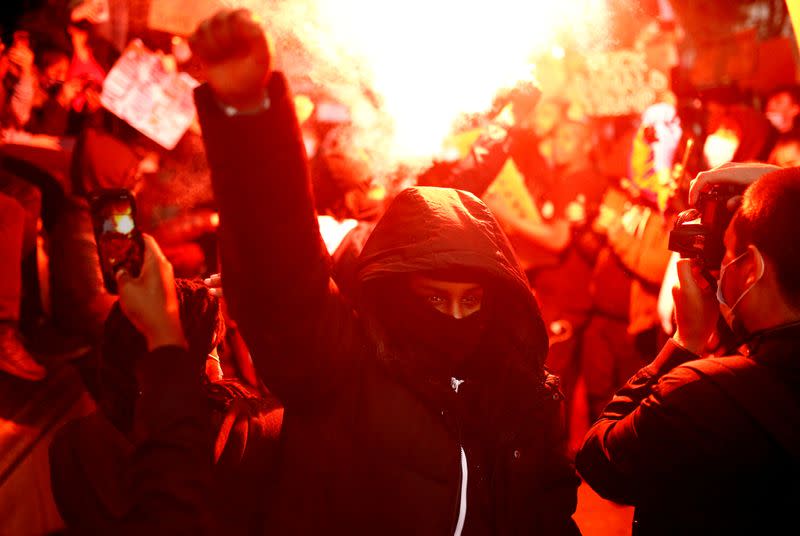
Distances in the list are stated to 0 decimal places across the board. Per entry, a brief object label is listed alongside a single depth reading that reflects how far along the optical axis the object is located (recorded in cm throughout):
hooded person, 127
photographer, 163
